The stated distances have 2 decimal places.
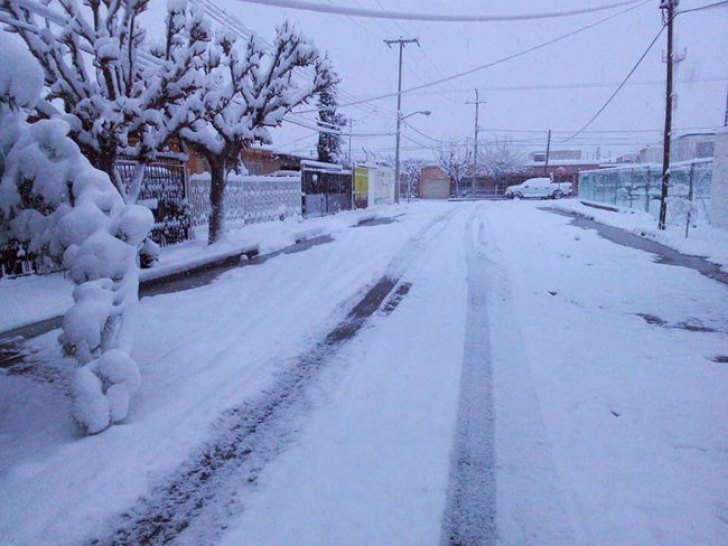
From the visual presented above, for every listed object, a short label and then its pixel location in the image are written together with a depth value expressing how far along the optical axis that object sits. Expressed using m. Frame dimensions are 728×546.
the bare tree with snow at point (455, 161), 62.32
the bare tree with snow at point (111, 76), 7.88
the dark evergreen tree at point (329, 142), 35.82
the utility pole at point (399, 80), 36.34
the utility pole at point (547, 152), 63.42
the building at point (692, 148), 44.88
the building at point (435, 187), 61.09
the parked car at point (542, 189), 49.81
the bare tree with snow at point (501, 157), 71.12
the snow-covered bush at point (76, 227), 3.25
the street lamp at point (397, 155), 34.47
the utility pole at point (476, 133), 57.21
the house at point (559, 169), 61.97
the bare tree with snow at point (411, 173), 63.50
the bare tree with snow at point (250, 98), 11.72
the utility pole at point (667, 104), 15.74
